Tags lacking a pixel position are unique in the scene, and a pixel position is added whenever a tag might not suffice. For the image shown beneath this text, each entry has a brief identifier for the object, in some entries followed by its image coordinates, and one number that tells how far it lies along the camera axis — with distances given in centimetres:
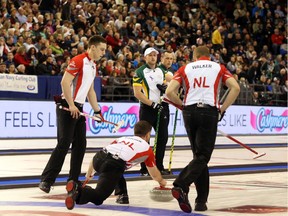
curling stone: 998
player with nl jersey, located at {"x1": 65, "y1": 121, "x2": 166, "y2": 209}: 934
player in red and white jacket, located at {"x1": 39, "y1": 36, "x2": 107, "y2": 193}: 1105
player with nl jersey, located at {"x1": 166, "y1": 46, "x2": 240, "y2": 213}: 979
